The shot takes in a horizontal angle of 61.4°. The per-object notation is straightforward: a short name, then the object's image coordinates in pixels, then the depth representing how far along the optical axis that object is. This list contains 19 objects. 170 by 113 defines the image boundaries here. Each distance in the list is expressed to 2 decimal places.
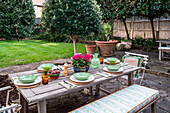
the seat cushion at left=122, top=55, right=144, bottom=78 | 3.07
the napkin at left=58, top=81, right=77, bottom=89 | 1.67
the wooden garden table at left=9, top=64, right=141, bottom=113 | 1.47
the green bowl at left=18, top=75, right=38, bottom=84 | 1.68
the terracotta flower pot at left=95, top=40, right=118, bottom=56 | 6.65
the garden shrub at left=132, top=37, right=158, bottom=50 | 8.11
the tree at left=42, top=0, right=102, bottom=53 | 4.05
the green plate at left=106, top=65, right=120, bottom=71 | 2.22
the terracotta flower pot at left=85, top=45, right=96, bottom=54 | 6.74
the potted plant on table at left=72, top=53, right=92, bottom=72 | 2.11
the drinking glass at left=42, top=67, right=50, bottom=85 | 1.77
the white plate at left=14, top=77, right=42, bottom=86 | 1.67
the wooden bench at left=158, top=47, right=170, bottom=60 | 5.48
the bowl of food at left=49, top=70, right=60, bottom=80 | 1.93
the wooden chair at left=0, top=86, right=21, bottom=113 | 1.28
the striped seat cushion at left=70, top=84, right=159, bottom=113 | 1.68
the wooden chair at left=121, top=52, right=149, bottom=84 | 3.05
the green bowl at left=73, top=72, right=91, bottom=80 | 1.81
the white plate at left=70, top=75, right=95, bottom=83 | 1.80
